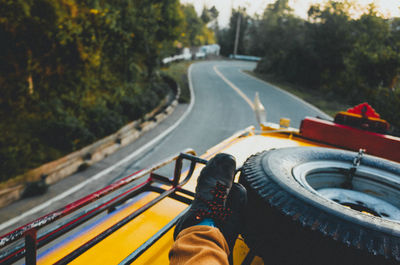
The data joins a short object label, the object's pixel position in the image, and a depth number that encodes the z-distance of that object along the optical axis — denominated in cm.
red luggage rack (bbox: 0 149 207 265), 119
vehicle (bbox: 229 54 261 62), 4666
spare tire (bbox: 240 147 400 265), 125
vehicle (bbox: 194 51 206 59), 3588
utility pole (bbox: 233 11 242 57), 4871
